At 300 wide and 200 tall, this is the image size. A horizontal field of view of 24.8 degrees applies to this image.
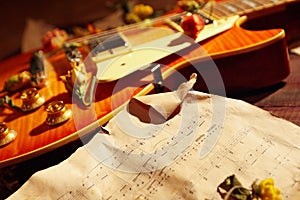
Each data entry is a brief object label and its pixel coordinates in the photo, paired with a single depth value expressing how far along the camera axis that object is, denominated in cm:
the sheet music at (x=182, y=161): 45
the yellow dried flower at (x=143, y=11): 65
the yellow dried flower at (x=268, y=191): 42
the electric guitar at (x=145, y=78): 51
